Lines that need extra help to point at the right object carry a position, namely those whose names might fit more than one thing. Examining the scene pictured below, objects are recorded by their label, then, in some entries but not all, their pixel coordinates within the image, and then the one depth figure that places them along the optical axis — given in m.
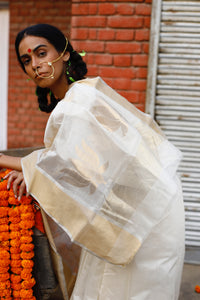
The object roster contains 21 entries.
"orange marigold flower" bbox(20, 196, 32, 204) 1.82
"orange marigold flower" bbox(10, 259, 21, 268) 1.87
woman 1.53
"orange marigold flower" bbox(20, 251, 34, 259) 1.85
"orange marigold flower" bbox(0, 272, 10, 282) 1.87
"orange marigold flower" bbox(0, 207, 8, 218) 1.82
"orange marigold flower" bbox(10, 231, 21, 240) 1.84
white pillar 6.10
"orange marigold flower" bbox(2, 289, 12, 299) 1.89
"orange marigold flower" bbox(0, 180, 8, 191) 1.80
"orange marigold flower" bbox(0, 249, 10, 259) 1.85
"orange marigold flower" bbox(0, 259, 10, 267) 1.85
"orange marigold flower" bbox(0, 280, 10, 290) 1.88
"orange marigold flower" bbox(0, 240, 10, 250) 1.85
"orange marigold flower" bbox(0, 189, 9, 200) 1.80
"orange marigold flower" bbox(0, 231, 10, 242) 1.84
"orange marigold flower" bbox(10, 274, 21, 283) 1.88
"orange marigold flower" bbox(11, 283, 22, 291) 1.90
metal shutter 3.61
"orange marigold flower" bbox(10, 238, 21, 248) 1.84
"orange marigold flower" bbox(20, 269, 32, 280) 1.87
